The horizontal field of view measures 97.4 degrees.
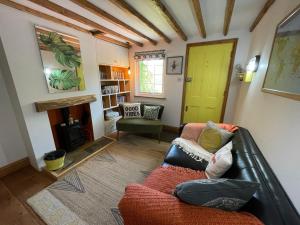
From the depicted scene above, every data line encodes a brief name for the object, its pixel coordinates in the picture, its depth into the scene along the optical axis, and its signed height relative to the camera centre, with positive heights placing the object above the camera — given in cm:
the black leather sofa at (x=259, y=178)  64 -67
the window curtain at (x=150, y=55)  332 +51
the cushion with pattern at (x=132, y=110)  321 -83
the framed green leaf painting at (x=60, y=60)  200 +24
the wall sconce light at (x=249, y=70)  176 +9
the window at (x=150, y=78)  358 -8
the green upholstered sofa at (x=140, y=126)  288 -108
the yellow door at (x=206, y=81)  278 -11
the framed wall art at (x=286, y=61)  90 +12
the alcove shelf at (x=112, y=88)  327 -33
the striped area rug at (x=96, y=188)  142 -146
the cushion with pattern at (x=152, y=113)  314 -87
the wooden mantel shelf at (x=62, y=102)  197 -45
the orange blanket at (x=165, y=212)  68 -74
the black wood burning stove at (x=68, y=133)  248 -107
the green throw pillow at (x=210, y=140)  172 -84
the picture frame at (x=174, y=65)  317 +24
